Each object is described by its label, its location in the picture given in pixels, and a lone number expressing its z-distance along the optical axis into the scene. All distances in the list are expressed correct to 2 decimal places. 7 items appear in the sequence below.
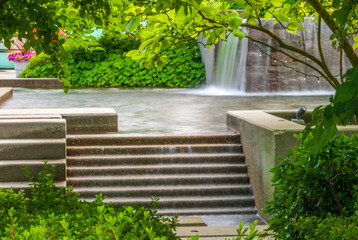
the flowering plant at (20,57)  28.72
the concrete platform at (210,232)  6.17
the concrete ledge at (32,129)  8.99
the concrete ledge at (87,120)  10.79
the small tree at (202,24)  5.55
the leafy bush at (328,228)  3.99
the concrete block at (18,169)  8.47
